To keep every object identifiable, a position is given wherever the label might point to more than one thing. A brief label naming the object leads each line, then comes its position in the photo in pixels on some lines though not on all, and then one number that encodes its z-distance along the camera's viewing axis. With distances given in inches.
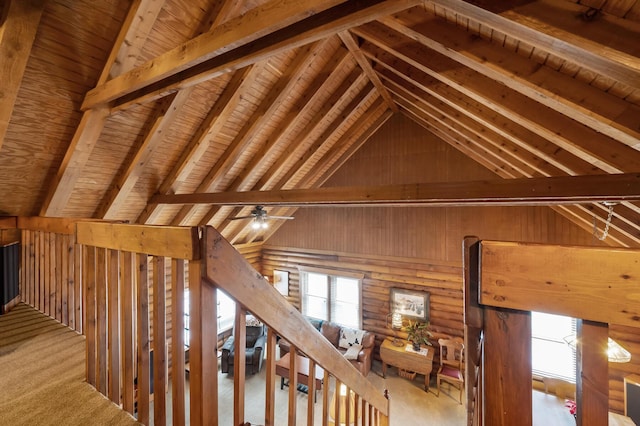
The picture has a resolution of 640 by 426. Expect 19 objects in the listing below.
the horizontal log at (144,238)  39.4
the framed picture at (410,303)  256.4
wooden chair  227.9
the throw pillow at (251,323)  285.9
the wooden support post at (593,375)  27.1
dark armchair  247.6
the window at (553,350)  212.8
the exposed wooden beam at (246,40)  61.4
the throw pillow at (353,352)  245.8
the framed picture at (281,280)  323.0
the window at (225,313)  305.6
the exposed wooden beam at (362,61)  133.5
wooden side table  230.1
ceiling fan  210.4
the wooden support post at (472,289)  31.0
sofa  246.7
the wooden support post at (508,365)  29.9
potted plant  245.3
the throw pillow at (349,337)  264.2
